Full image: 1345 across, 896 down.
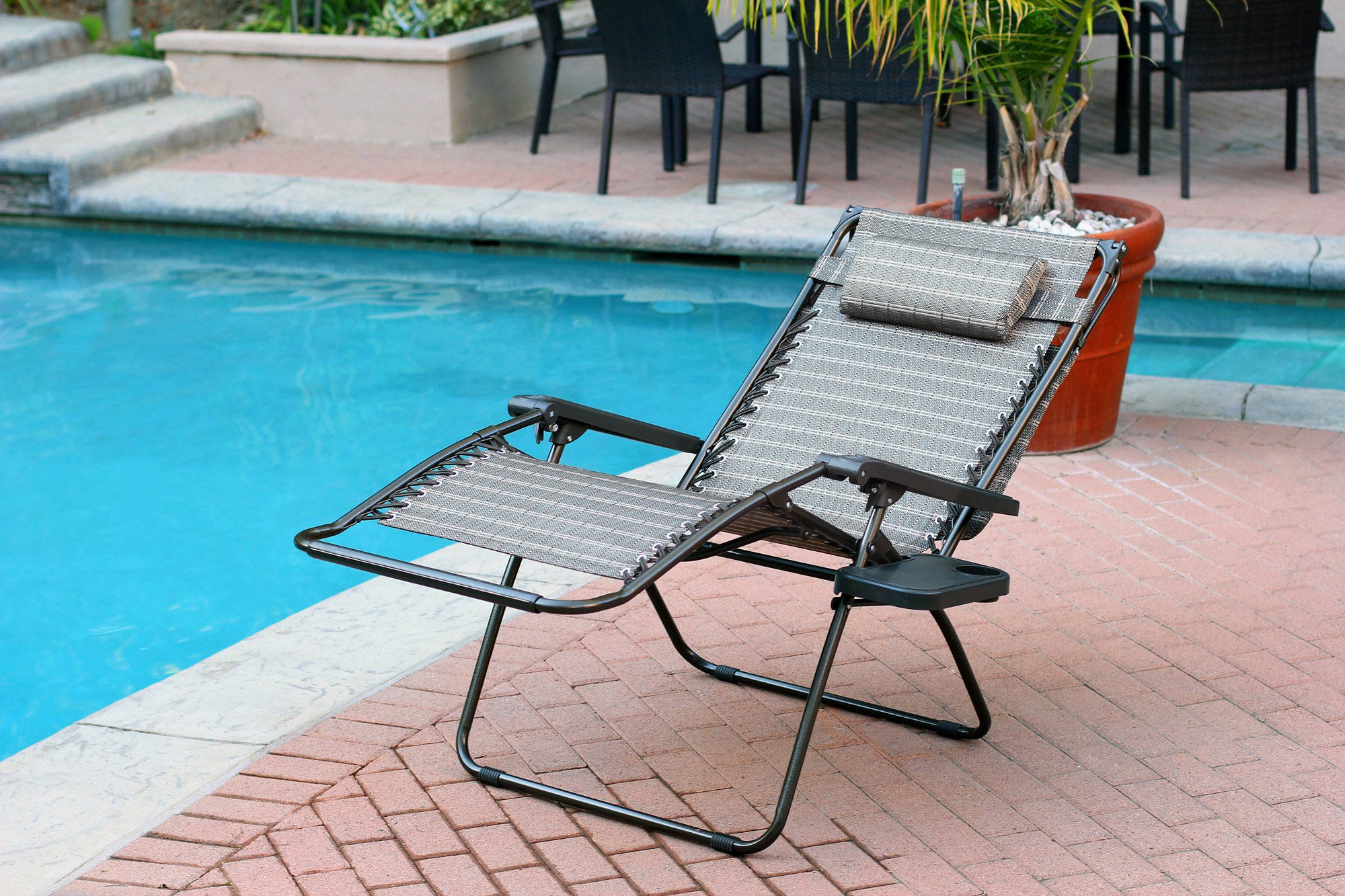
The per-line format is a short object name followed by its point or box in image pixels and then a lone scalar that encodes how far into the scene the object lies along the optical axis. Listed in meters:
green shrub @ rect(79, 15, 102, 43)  10.34
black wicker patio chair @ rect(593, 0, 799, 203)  7.11
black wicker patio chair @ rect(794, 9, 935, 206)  6.90
